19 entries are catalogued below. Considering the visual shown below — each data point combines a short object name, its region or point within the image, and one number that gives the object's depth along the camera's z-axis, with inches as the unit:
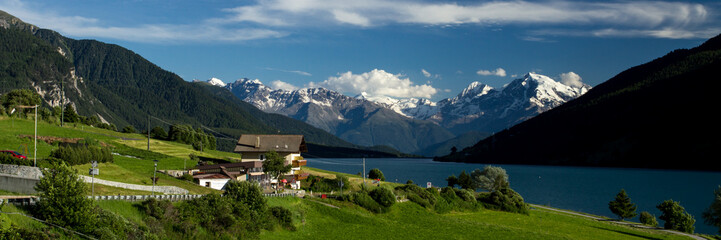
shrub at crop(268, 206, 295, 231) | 2197.3
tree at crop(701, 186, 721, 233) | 3712.1
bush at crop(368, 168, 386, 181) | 4904.5
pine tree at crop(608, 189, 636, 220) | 4441.4
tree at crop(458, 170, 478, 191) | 5108.3
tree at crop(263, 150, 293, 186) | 3565.5
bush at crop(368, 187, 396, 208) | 3058.6
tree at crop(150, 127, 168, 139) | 6811.0
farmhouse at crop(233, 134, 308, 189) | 4298.7
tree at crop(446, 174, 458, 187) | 5433.1
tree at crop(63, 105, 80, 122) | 6635.3
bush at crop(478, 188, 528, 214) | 3873.0
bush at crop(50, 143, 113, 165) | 2549.2
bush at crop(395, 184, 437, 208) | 3408.0
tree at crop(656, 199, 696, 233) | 3823.8
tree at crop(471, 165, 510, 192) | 5137.8
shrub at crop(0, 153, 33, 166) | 2117.4
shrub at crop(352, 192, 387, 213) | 2984.7
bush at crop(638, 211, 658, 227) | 4099.4
